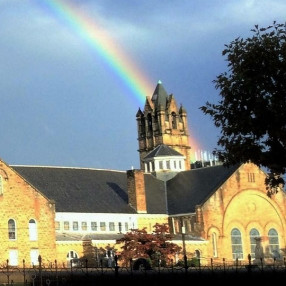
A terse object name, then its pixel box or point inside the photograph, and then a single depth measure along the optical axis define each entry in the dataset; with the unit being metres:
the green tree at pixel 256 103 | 38.00
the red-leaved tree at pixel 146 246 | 77.78
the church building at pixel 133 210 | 77.62
